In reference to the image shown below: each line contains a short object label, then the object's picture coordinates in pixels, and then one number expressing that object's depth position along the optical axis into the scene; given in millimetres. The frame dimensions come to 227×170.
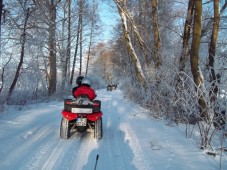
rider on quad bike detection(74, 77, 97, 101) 6873
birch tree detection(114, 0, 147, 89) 12773
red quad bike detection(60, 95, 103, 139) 6430
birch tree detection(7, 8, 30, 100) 12883
